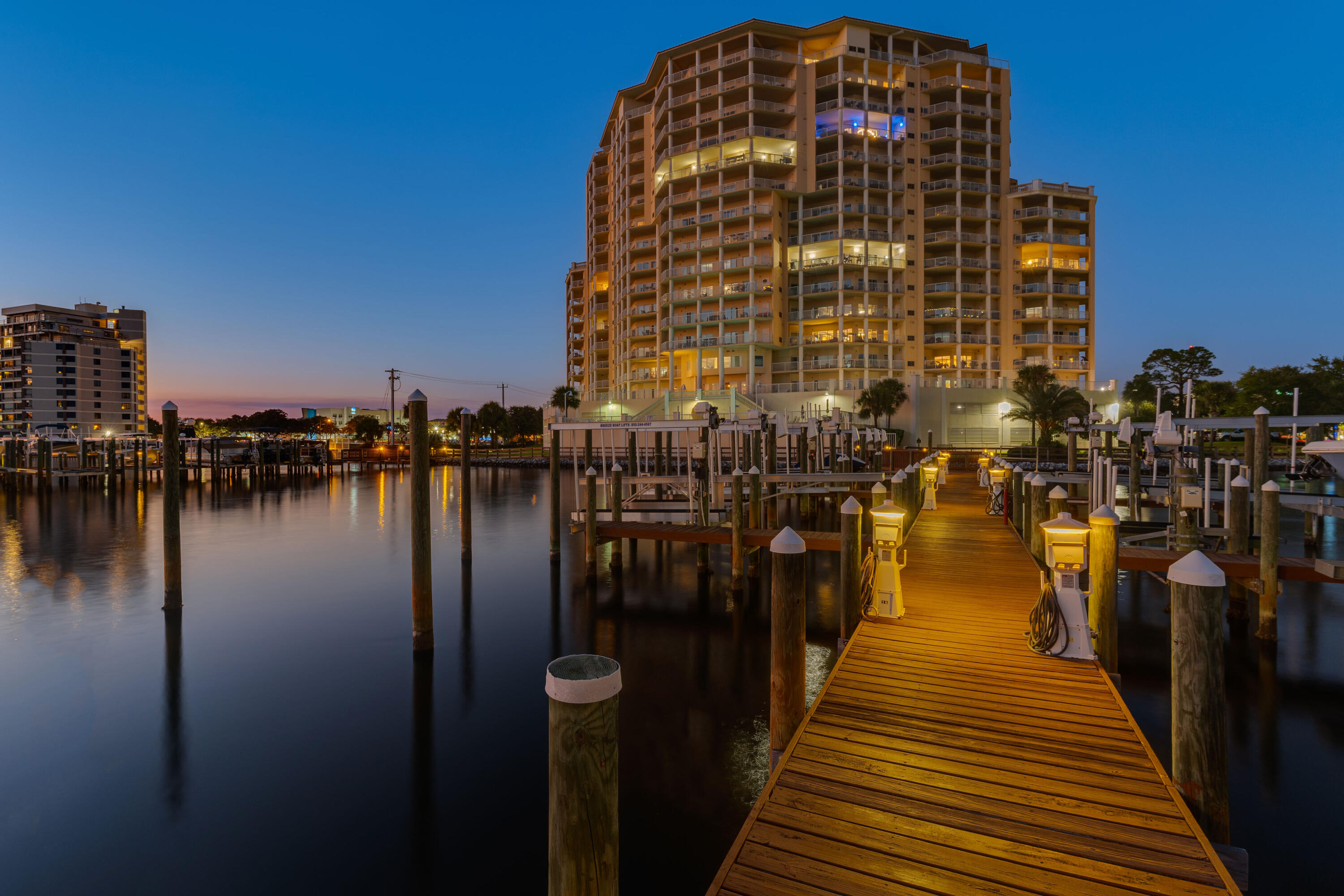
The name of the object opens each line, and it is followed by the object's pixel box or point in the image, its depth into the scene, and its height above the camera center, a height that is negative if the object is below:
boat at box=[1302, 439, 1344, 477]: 15.02 -0.44
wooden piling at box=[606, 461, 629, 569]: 16.52 -1.69
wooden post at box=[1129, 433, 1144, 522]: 15.38 -1.16
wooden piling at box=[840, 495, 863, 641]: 7.79 -1.52
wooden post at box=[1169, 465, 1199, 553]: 10.66 -1.53
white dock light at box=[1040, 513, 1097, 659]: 6.27 -1.37
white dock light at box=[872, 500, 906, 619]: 7.54 -1.49
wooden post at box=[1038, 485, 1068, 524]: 8.16 -0.83
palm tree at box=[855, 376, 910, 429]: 52.94 +2.89
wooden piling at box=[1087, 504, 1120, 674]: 6.66 -1.51
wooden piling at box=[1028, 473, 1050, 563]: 9.66 -1.14
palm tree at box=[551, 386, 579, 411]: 72.88 +4.39
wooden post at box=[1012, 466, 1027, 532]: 13.64 -1.42
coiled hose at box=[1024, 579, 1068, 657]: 6.34 -1.88
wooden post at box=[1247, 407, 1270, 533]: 11.93 -0.33
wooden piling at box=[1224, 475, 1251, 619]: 10.71 -1.42
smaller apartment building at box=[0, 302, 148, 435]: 112.75 +12.11
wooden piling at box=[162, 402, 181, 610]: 11.99 -1.09
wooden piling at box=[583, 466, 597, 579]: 15.15 -1.96
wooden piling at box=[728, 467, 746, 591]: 13.29 -2.23
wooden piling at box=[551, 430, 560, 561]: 17.12 -1.91
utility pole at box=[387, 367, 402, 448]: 72.44 +5.46
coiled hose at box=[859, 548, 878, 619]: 7.83 -1.77
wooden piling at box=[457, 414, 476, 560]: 18.52 -1.60
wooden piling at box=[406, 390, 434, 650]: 10.03 -1.01
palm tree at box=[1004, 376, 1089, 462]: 46.72 +1.94
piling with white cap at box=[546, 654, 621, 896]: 2.63 -1.41
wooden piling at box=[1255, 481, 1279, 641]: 9.69 -1.67
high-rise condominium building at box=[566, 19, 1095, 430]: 60.34 +20.18
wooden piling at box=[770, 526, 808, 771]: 5.47 -1.73
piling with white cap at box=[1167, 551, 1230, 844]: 4.18 -1.69
